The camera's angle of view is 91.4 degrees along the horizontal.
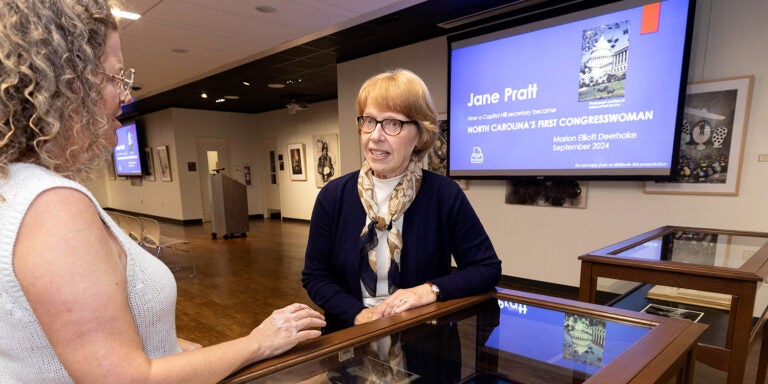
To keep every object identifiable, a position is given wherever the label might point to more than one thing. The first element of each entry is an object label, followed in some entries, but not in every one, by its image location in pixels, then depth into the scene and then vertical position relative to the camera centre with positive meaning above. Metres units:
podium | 7.65 -1.12
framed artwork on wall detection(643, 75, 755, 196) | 2.89 +0.09
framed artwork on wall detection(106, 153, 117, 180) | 12.22 -0.62
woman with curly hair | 0.50 -0.10
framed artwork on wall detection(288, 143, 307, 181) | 9.47 -0.26
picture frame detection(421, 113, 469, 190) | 4.52 -0.07
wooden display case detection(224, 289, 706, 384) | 0.74 -0.46
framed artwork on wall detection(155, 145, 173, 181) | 9.80 -0.24
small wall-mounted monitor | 10.56 +0.02
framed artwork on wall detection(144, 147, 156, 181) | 10.45 -0.24
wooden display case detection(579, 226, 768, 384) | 1.42 -0.56
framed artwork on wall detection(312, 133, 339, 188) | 8.59 -0.13
